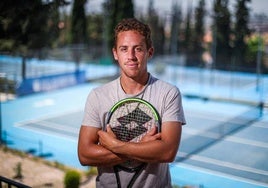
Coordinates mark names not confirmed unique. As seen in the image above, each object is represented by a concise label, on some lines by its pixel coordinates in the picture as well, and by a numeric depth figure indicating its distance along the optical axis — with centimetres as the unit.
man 158
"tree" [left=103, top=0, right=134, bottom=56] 770
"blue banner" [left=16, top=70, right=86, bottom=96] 1568
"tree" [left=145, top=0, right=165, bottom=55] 1164
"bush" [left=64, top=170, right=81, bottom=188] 624
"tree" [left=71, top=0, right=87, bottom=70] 1025
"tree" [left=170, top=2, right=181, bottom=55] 986
